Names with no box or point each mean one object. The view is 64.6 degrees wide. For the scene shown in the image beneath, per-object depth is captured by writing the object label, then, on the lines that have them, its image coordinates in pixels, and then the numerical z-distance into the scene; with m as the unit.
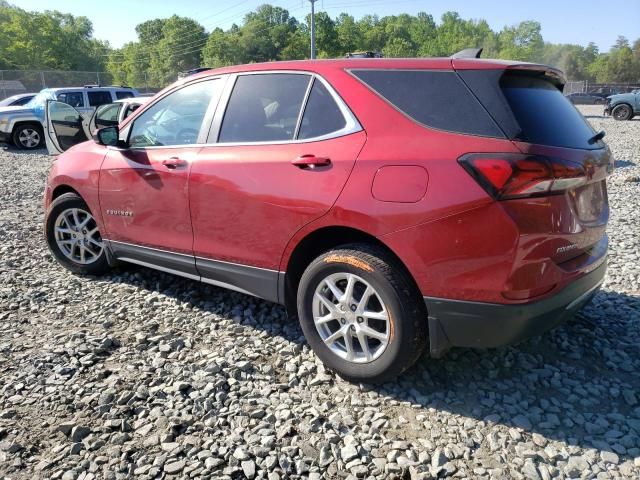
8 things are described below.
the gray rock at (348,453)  2.35
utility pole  34.72
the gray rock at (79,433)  2.49
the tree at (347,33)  82.44
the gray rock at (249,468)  2.26
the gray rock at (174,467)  2.28
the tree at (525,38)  112.69
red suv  2.36
